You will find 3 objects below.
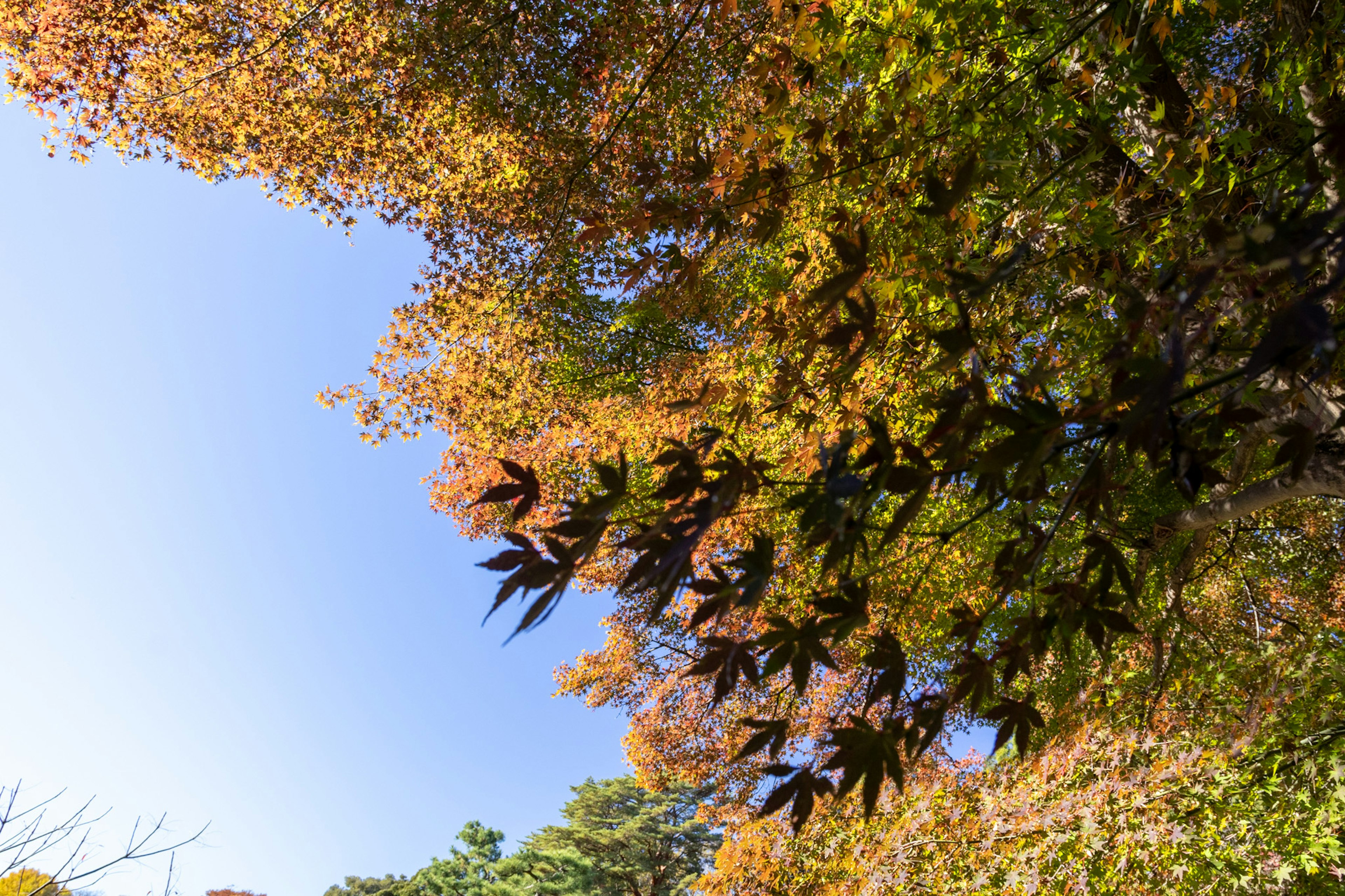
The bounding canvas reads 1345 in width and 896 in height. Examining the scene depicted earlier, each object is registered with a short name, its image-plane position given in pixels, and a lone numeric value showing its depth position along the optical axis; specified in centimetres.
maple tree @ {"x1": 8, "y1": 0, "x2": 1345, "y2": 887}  129
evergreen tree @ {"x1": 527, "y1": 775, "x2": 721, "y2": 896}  2022
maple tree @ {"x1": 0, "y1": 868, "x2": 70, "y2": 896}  1003
